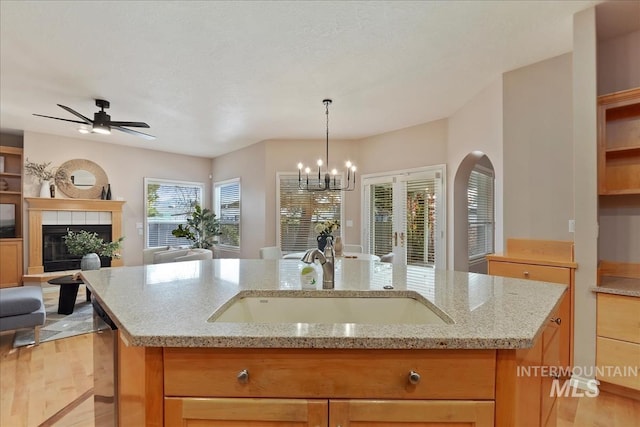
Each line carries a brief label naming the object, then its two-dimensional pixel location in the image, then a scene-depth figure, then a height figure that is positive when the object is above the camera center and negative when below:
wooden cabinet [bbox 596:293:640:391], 2.04 -0.86
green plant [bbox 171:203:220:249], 6.48 -0.28
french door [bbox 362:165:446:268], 4.53 -0.03
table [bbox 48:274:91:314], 3.93 -1.03
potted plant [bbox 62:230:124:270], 4.02 -0.45
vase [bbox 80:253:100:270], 3.98 -0.60
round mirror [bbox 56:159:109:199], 5.52 +0.66
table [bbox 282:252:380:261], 3.96 -0.55
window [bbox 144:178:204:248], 6.51 +0.19
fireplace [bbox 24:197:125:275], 5.17 -0.03
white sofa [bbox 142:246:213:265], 4.29 -0.58
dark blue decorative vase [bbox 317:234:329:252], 3.72 -0.31
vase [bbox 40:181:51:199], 5.24 +0.43
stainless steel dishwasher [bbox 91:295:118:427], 1.21 -0.65
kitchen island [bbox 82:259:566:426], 0.87 -0.45
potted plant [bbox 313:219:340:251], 3.49 -0.16
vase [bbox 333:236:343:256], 3.90 -0.40
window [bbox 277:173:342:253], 5.73 +0.06
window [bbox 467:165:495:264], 4.93 +0.03
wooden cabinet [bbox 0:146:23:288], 5.04 -0.01
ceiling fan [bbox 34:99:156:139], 3.59 +1.07
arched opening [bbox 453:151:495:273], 4.29 +0.02
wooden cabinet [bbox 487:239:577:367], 2.31 -0.43
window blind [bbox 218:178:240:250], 6.55 +0.10
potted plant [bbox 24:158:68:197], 5.21 +0.71
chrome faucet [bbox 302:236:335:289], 1.44 -0.22
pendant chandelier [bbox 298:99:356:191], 5.57 +0.60
